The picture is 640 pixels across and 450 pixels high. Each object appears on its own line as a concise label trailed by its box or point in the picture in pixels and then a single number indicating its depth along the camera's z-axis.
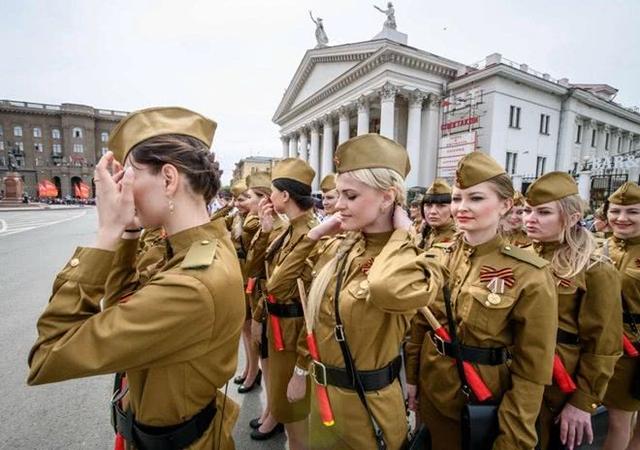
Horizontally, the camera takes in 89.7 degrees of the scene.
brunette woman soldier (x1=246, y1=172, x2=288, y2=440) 3.23
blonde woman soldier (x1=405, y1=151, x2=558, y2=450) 1.83
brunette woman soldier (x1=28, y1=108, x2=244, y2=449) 1.09
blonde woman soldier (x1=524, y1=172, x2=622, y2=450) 2.17
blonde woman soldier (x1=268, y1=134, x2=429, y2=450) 1.66
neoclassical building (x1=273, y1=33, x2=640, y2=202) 26.08
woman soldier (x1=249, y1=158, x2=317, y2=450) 2.62
